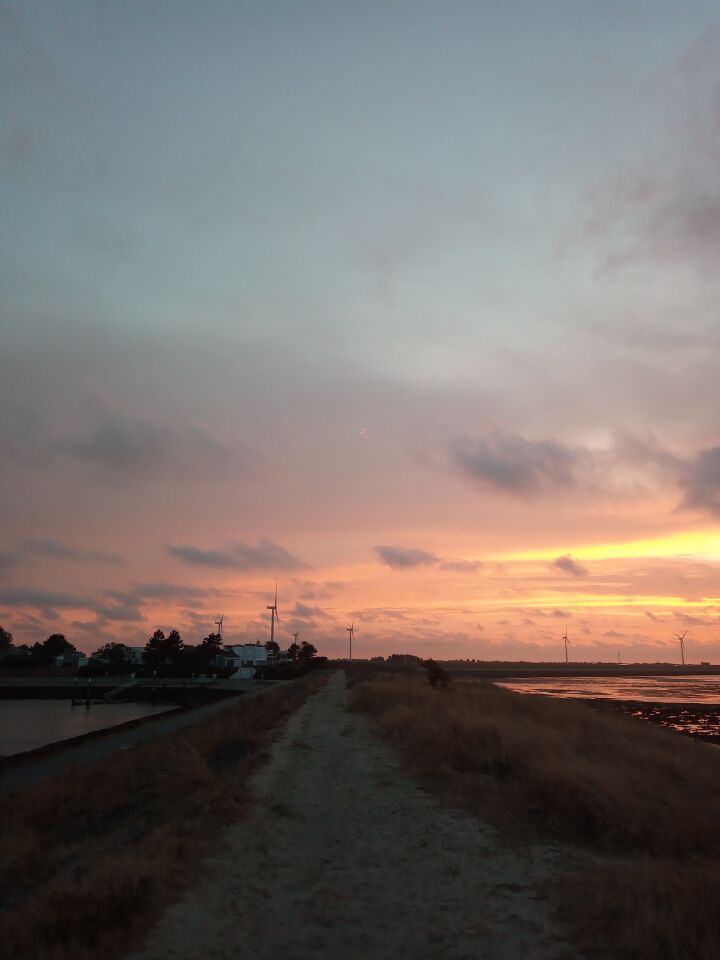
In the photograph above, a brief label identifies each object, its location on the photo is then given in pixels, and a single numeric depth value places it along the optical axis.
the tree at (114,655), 179.27
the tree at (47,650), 188.34
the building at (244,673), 137.75
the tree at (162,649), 163.38
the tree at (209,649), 174.50
